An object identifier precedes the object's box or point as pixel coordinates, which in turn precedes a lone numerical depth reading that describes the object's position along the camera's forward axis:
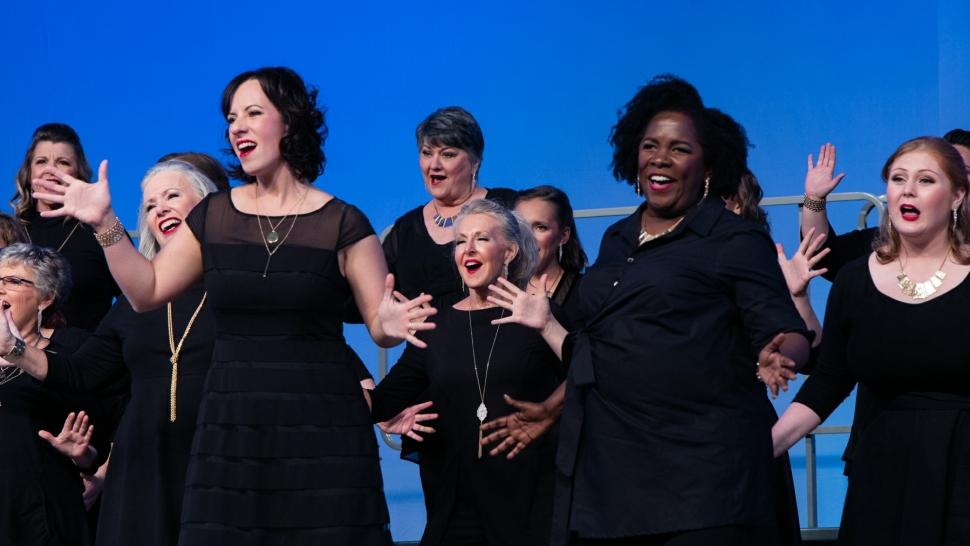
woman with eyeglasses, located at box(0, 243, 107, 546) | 9.98
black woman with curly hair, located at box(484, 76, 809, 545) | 6.90
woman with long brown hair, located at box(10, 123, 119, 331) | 11.72
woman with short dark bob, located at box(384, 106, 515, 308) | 10.62
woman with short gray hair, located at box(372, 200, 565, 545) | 8.70
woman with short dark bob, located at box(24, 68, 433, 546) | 7.45
